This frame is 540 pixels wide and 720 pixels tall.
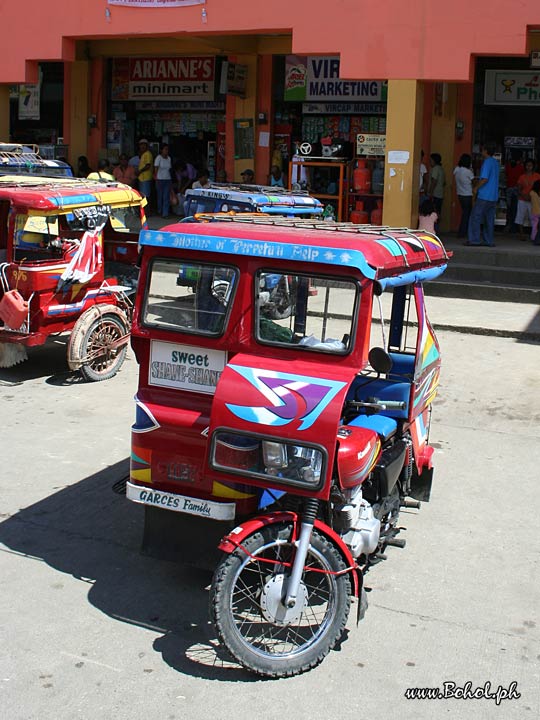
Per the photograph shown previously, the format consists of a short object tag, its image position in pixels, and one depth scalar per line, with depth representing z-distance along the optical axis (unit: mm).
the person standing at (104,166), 21391
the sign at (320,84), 19906
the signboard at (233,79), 19828
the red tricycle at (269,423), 4434
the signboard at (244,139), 20734
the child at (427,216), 16328
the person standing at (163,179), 21203
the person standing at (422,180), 17738
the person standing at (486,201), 16094
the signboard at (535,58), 17969
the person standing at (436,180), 18344
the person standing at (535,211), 17156
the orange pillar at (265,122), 20375
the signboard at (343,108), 19969
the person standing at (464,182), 17359
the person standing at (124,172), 21261
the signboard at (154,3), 16688
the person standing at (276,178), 19438
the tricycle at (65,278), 9492
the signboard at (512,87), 18516
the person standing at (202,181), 19209
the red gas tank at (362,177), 17156
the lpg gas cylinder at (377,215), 17000
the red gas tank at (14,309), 9352
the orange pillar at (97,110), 22312
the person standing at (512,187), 19094
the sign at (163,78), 21375
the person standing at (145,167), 21188
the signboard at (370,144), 17250
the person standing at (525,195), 17978
